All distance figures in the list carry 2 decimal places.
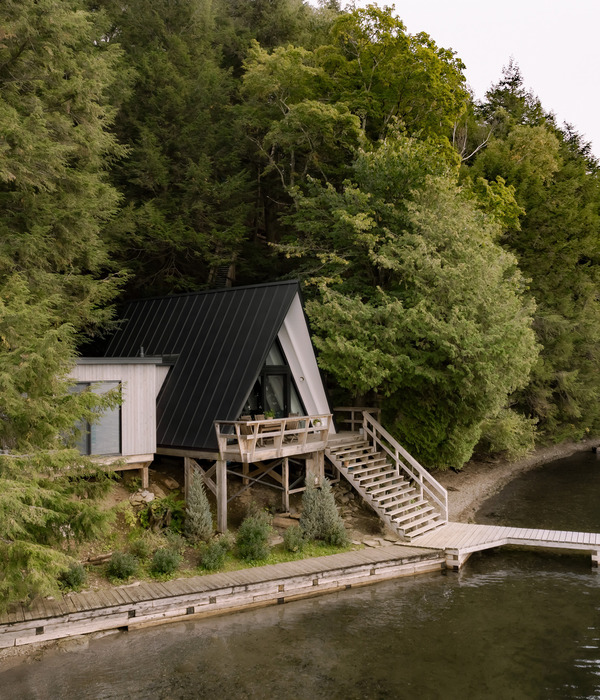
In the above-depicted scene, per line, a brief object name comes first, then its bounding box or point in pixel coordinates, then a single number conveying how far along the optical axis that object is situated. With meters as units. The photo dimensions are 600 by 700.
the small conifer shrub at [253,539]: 13.41
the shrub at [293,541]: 14.03
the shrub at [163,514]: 13.93
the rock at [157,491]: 15.01
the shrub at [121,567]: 11.92
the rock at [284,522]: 15.37
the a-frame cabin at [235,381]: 14.46
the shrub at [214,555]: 12.75
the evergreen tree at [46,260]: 9.29
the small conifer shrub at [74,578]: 11.35
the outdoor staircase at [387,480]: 16.09
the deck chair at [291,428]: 16.22
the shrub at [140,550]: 12.67
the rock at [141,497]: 14.31
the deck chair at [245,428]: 14.47
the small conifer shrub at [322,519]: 14.76
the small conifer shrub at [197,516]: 13.68
